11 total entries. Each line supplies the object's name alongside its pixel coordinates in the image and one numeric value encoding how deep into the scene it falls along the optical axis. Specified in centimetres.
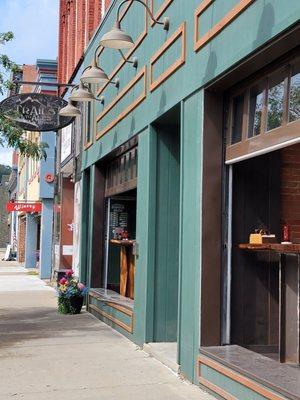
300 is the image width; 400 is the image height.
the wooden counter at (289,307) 587
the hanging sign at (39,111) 1492
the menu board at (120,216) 1316
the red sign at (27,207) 2698
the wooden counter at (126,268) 1145
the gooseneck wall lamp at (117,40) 761
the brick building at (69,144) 1600
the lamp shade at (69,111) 1191
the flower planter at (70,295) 1278
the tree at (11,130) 1065
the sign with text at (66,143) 1823
